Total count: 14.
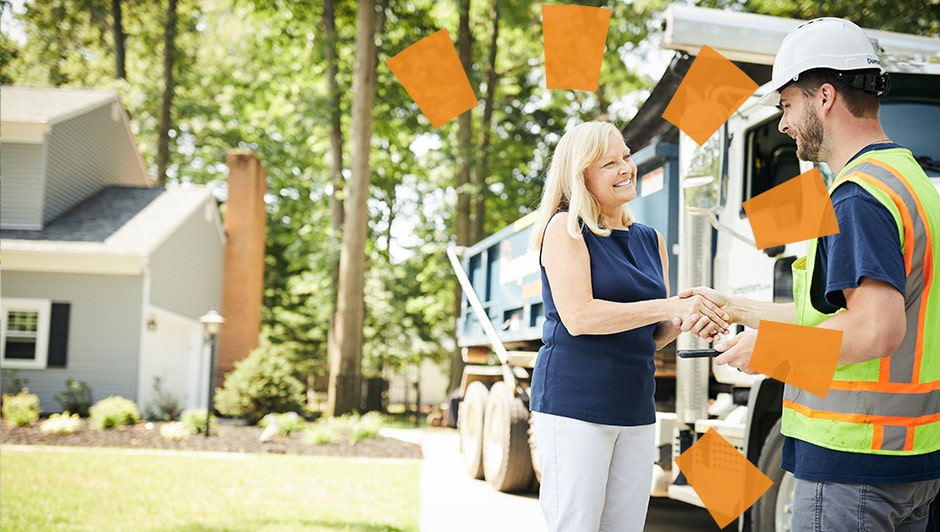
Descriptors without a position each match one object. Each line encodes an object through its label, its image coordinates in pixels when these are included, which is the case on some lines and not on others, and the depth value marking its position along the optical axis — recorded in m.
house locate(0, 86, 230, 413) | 17.50
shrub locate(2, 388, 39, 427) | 13.37
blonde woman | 2.52
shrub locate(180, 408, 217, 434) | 13.43
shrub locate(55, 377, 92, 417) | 16.59
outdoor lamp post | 13.99
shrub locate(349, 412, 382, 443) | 12.77
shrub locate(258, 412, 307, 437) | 13.25
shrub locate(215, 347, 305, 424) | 15.41
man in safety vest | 1.76
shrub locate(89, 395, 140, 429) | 13.92
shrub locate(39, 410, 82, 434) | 12.55
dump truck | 4.16
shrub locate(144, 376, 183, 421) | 17.08
